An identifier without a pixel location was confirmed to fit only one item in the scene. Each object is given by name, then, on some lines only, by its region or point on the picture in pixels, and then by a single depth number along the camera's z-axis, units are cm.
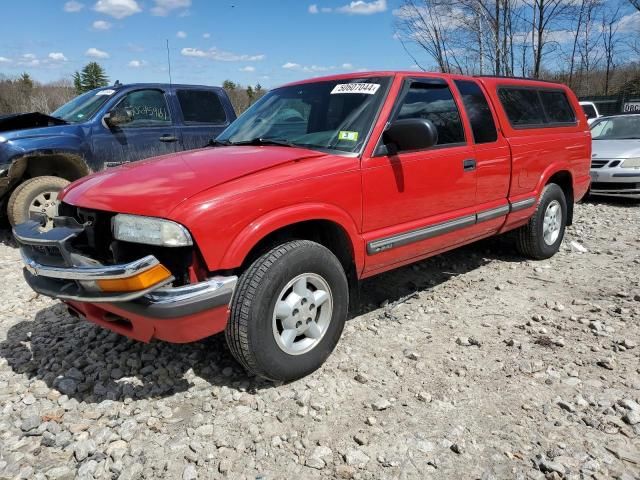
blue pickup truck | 560
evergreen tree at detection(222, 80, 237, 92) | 5812
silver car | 826
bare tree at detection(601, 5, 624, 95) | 2609
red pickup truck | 245
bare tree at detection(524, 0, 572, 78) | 1488
